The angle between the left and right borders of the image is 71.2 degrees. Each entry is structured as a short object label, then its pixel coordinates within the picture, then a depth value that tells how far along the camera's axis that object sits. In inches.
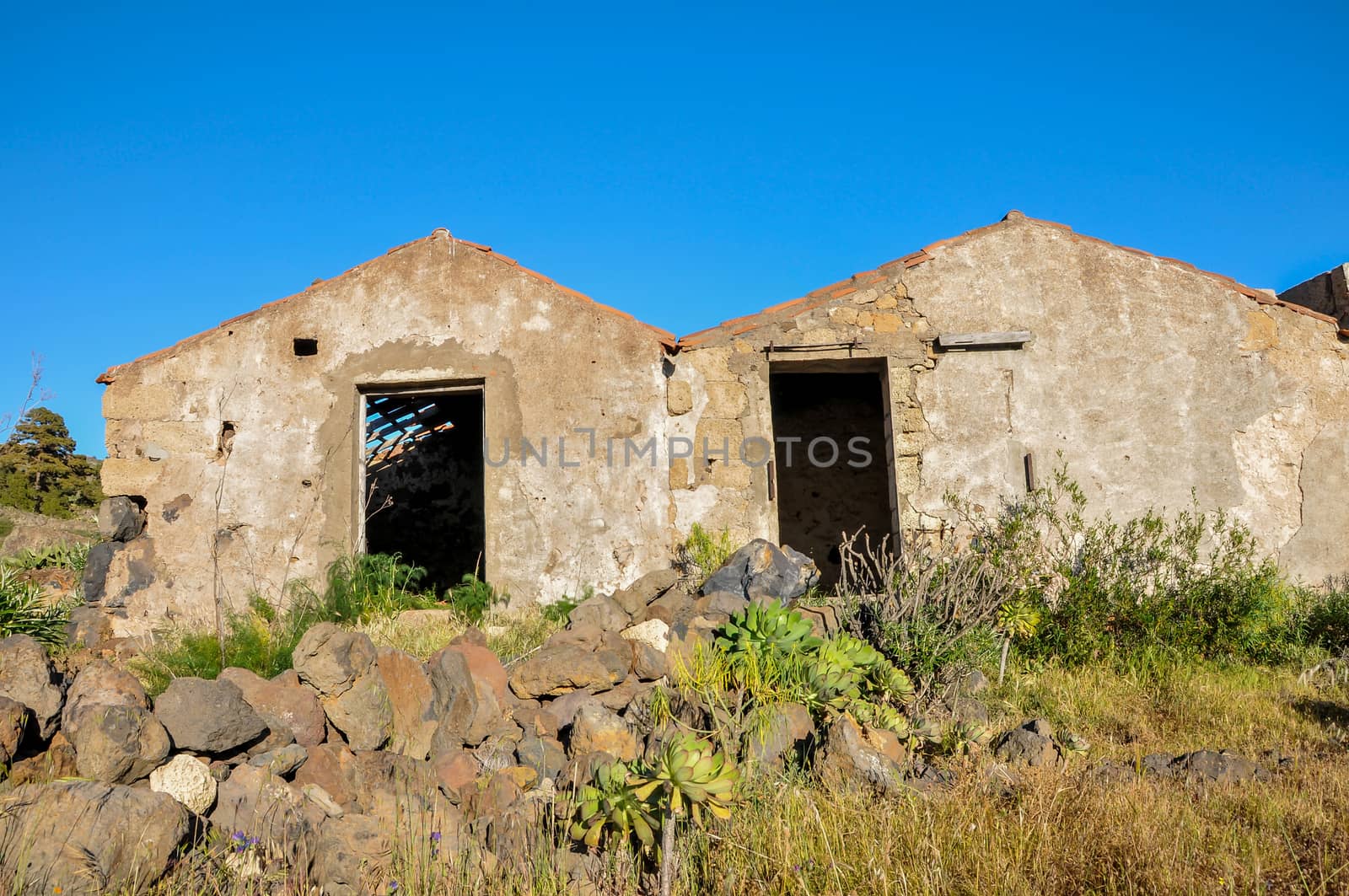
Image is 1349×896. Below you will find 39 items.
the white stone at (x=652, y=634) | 243.4
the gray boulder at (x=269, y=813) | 156.5
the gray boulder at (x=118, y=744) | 162.9
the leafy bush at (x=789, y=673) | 210.8
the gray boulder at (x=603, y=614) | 248.7
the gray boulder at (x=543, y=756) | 195.8
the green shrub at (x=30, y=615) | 267.7
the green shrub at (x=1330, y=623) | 279.9
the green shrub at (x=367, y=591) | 287.3
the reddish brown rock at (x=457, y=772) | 183.0
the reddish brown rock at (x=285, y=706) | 189.2
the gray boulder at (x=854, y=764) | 177.0
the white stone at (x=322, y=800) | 173.5
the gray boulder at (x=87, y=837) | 134.3
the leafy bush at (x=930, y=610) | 236.1
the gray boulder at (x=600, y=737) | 197.9
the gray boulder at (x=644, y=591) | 263.7
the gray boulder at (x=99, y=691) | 171.2
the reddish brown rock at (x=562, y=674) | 216.8
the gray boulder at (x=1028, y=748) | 189.0
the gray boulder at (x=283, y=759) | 177.0
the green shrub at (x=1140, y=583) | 275.1
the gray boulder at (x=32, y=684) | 171.2
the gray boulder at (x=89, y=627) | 285.0
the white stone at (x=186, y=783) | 165.2
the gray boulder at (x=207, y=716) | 175.0
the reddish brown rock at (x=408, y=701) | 201.6
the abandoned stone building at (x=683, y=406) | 304.8
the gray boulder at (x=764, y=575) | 268.4
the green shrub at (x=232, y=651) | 228.1
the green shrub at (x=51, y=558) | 401.1
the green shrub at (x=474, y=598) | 293.9
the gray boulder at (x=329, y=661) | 197.8
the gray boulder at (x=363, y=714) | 196.1
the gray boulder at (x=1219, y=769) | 178.5
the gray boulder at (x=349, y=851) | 151.3
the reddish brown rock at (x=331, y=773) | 180.7
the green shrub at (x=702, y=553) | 296.4
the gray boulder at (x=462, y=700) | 204.2
